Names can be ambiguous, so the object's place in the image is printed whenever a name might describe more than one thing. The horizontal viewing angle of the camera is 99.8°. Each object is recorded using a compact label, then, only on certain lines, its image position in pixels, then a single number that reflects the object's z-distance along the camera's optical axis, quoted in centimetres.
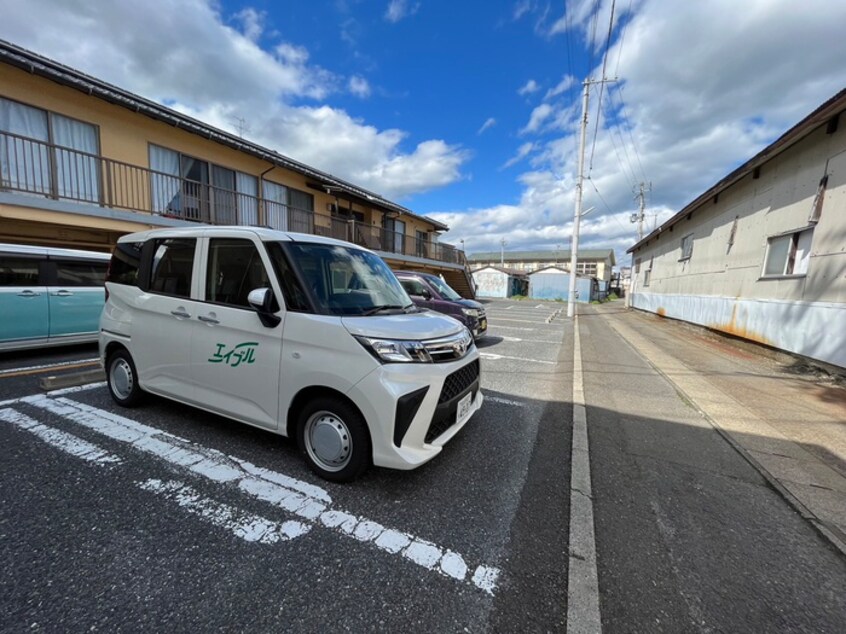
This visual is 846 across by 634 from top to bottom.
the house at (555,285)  4112
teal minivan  521
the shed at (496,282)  4412
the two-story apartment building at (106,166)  702
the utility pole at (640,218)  3591
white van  235
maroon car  801
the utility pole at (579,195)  1859
